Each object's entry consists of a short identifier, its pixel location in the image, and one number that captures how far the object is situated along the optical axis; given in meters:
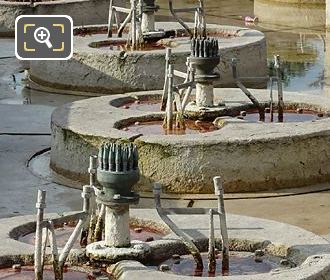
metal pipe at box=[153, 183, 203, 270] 7.66
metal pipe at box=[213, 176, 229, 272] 7.67
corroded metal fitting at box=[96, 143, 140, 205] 7.55
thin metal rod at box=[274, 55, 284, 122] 11.92
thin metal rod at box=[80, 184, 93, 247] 7.67
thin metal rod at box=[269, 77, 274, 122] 12.07
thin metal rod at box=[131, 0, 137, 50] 15.23
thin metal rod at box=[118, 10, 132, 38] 15.55
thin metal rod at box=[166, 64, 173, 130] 11.27
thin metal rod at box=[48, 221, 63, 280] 7.38
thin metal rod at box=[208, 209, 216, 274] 7.72
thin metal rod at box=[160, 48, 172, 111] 12.01
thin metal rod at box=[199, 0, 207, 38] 16.00
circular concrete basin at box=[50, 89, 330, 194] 10.62
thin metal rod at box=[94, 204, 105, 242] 7.96
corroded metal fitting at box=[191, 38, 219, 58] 11.66
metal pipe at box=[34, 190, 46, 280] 7.24
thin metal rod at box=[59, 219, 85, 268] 7.33
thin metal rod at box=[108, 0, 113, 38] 16.48
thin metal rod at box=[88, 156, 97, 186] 8.02
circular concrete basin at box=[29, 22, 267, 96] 15.27
